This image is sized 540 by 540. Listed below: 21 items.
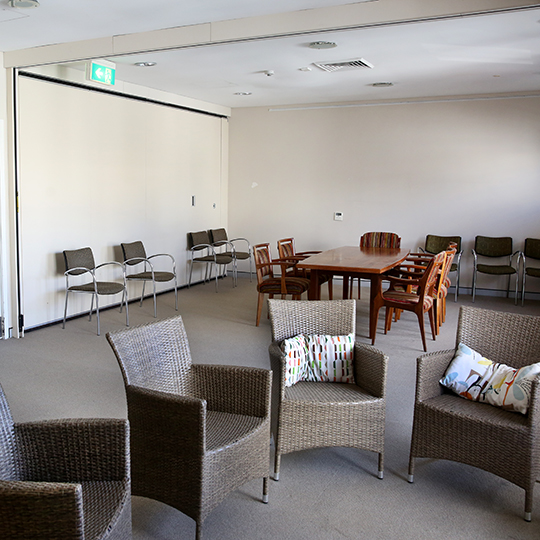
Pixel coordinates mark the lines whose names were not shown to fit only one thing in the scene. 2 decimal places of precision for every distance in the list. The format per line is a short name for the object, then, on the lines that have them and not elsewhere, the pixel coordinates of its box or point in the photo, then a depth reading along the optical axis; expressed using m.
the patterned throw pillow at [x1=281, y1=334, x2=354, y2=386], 3.18
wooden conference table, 5.53
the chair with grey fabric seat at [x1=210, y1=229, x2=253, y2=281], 8.79
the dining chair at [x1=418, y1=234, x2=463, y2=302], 8.13
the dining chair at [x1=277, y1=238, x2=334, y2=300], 6.60
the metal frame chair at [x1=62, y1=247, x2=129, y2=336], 5.91
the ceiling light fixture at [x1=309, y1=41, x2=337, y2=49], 4.99
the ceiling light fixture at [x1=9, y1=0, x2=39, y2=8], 3.87
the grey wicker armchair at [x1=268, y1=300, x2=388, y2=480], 2.88
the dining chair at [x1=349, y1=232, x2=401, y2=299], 7.65
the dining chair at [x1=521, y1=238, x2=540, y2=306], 7.45
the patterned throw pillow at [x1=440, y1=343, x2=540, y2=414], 2.79
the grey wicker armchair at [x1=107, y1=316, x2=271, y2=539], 2.30
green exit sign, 5.44
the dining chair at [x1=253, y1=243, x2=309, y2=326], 6.12
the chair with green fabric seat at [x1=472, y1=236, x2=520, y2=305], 7.77
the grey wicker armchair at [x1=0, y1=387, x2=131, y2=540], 1.86
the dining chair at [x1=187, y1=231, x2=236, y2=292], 8.36
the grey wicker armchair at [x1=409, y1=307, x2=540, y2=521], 2.62
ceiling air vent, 5.79
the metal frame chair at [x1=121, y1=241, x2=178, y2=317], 6.64
